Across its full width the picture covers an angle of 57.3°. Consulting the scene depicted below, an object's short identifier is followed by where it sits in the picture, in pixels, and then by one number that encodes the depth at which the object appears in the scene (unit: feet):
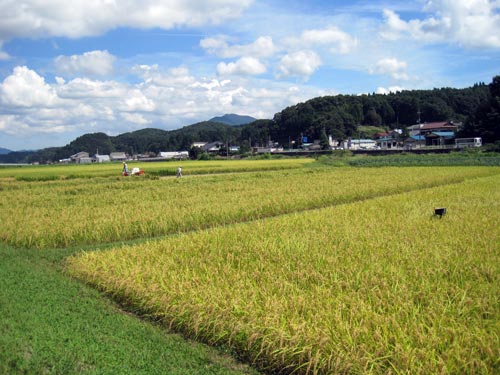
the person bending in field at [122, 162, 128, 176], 102.12
